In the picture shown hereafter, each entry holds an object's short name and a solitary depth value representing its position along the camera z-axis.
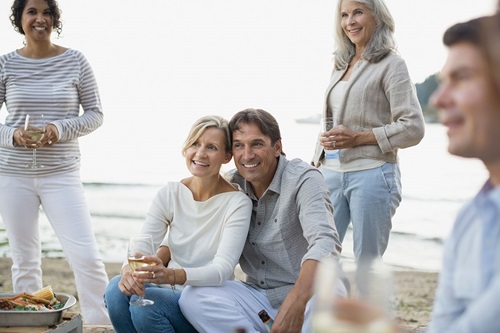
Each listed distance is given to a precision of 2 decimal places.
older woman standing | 3.42
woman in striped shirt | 3.88
